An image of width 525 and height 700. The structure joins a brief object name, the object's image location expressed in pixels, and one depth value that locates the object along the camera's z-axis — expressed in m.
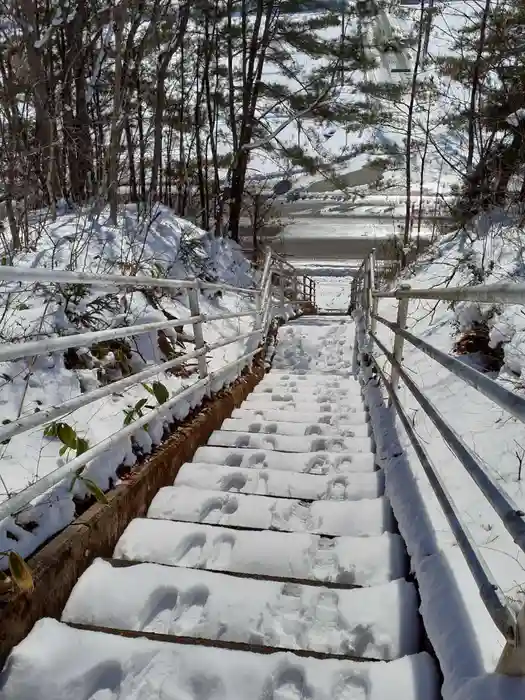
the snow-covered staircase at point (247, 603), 1.42
